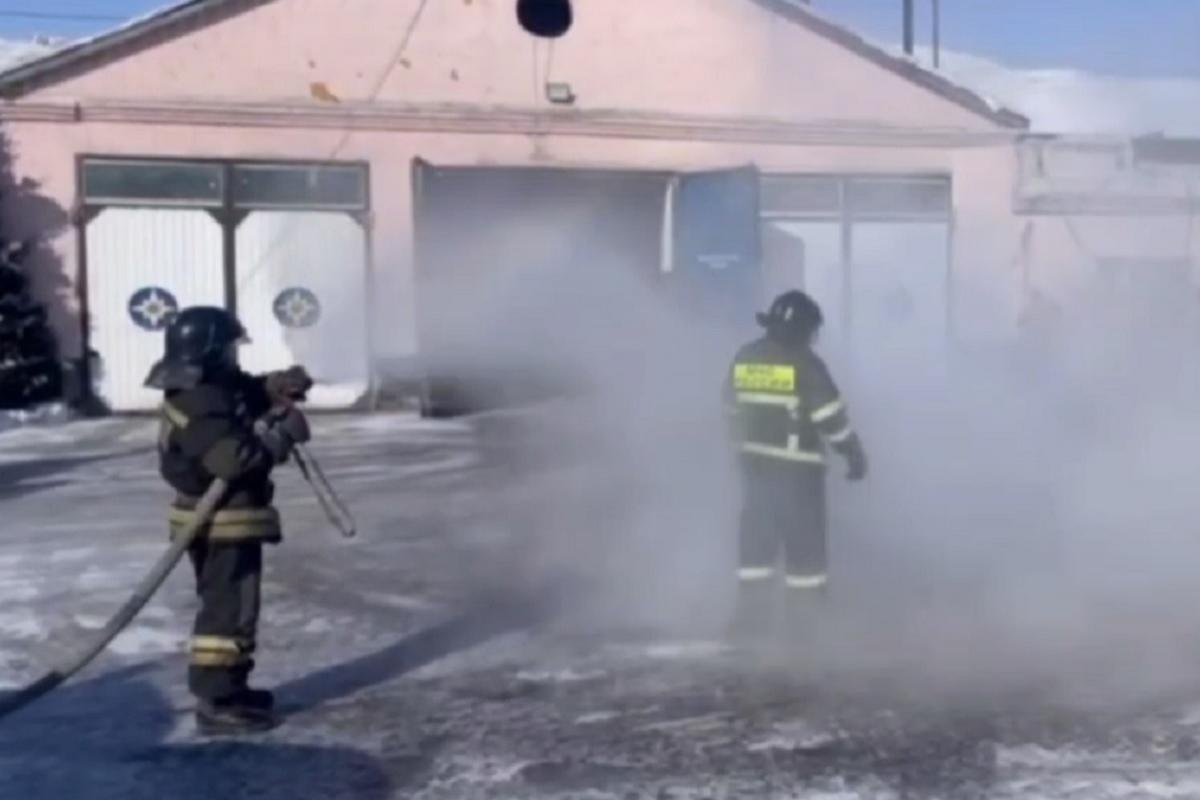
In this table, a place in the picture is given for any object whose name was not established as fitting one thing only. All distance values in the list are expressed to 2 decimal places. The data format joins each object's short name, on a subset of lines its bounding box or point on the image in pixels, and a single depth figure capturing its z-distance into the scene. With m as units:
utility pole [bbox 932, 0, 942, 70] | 28.81
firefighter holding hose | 6.84
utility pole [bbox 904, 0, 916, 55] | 36.31
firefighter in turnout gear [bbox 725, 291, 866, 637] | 8.64
